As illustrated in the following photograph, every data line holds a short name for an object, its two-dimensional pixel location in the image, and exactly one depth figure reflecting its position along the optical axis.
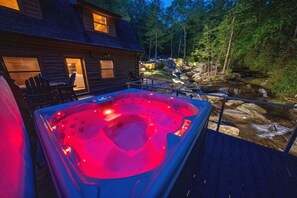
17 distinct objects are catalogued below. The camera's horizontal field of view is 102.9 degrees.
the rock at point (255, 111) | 4.37
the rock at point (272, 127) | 3.90
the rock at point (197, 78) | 11.45
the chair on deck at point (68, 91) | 2.94
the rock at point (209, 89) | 8.13
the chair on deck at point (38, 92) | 2.44
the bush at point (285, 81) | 5.87
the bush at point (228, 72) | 11.21
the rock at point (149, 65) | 11.70
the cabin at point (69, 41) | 3.36
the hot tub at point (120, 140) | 0.73
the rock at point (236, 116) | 4.32
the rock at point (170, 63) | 14.69
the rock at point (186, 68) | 15.49
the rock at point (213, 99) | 6.30
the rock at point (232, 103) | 5.73
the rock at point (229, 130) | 3.40
